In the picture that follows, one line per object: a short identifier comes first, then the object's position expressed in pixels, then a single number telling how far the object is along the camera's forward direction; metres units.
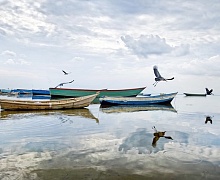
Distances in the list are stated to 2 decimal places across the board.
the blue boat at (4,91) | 70.62
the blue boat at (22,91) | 68.62
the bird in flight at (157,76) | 25.47
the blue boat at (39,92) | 63.38
